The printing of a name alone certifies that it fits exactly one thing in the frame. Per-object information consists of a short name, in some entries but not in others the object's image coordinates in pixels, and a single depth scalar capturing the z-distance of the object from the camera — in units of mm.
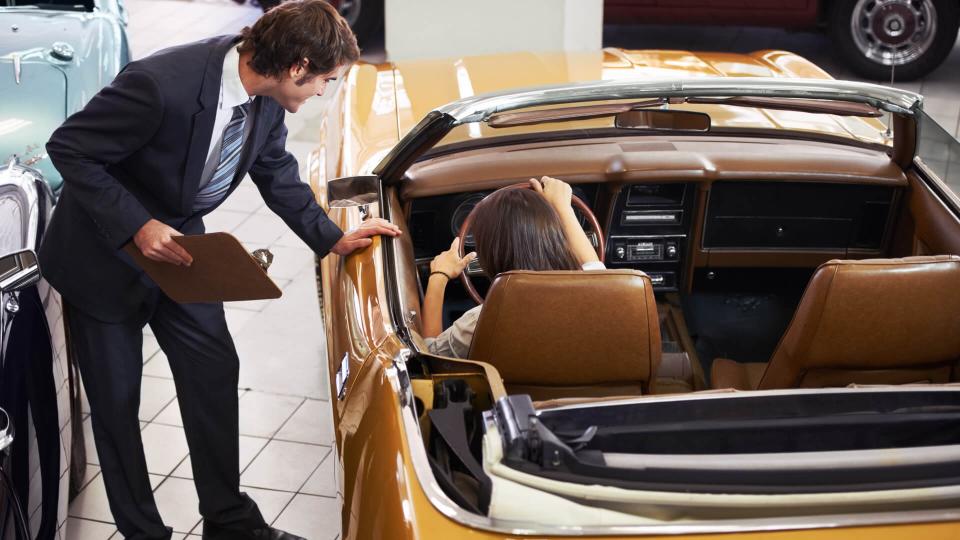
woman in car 2420
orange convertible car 1644
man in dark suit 2400
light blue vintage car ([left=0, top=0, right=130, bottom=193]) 3609
